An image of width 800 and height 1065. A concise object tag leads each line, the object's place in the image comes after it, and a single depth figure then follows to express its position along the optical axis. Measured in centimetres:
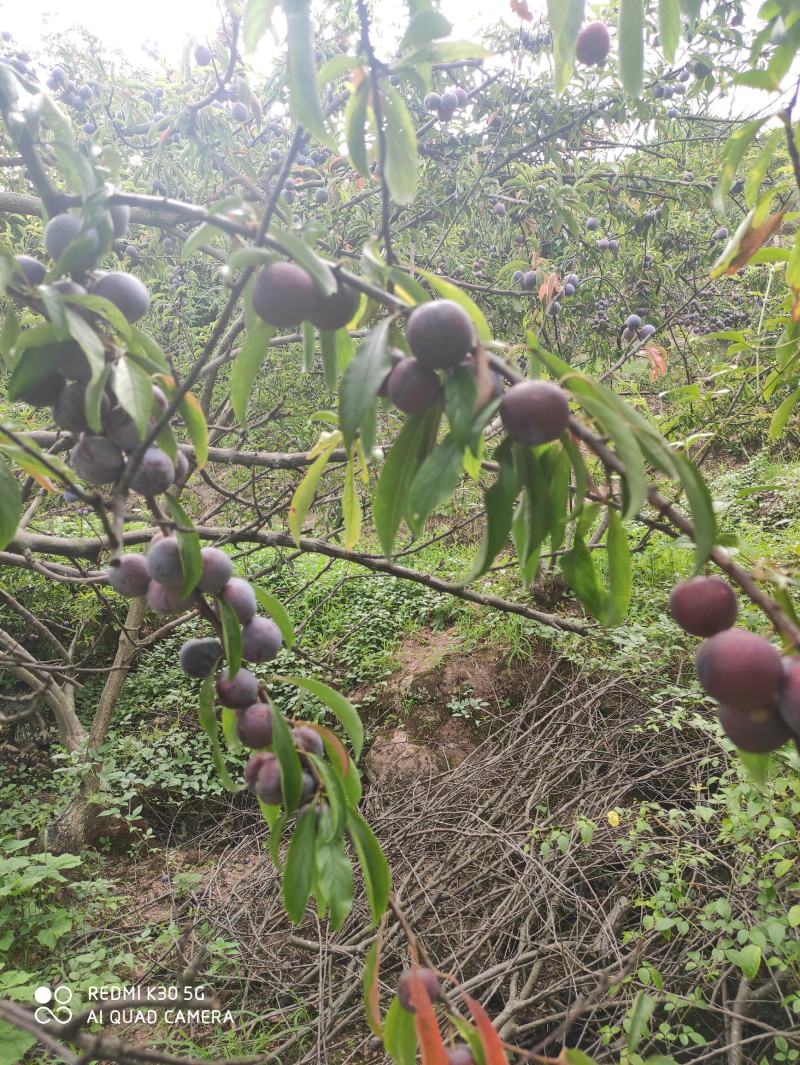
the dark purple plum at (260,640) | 76
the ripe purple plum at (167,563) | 65
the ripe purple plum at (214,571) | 70
